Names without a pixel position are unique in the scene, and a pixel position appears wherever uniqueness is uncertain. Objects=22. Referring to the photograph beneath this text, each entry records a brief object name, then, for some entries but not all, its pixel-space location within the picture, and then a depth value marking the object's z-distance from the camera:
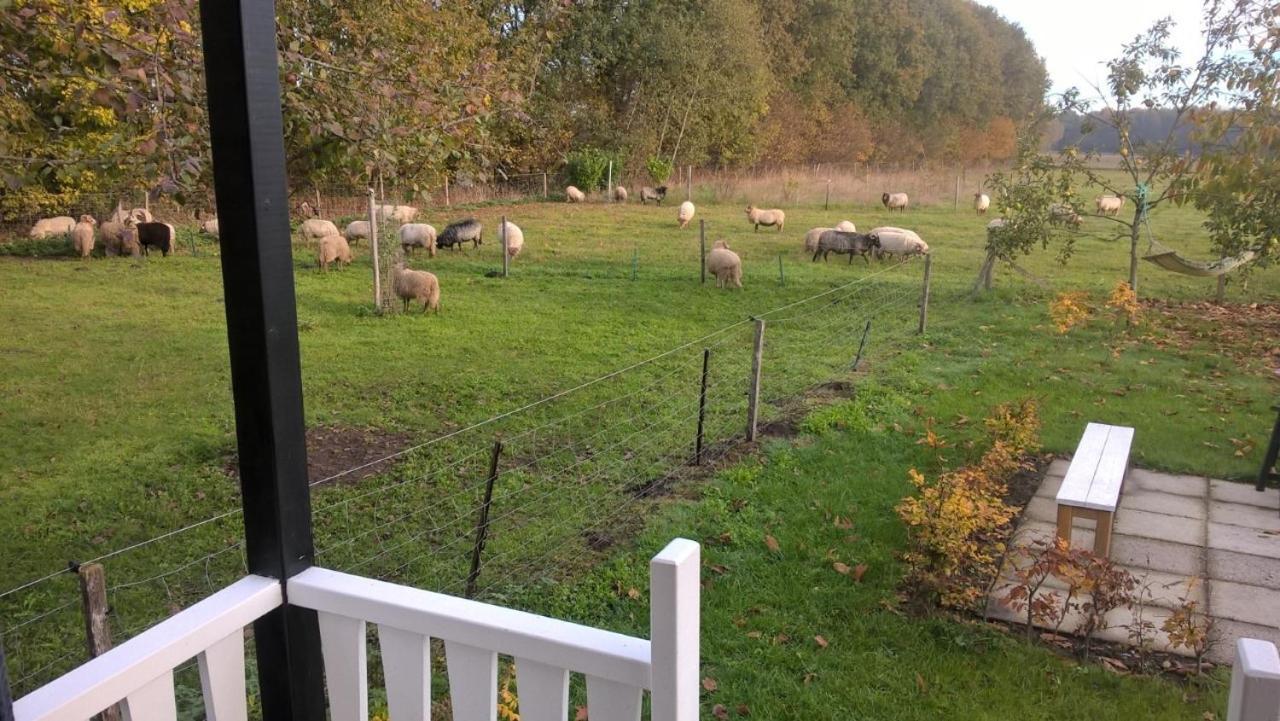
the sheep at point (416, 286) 10.10
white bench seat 4.09
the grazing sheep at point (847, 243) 14.30
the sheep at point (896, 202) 22.18
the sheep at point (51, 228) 13.70
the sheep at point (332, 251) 12.59
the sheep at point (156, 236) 13.48
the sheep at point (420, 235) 14.33
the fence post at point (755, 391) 5.95
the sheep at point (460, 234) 14.90
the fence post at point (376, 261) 10.15
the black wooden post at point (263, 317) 1.32
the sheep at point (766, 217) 18.05
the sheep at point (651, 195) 23.76
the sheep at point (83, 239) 13.17
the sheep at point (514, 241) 14.30
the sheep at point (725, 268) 12.08
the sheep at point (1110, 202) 20.15
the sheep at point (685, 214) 18.69
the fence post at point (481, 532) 3.84
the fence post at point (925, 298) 9.60
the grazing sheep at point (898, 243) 14.44
